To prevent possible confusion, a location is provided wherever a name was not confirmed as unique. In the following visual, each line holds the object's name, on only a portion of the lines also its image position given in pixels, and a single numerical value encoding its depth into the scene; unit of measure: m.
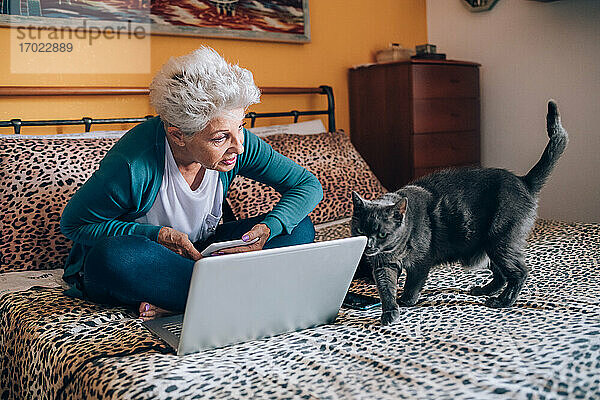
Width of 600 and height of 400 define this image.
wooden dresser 3.27
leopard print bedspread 1.11
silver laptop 1.24
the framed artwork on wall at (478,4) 3.56
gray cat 1.58
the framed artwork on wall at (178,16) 2.56
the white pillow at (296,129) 2.98
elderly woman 1.59
